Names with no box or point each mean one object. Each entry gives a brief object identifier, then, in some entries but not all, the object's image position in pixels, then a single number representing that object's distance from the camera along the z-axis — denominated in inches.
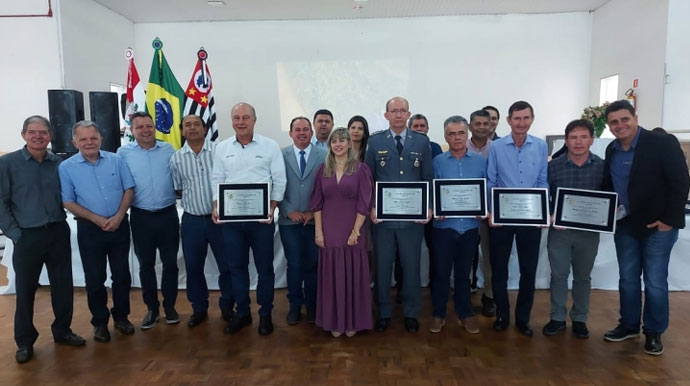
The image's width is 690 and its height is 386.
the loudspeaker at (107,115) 224.1
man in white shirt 118.3
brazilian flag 200.2
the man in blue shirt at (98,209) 112.0
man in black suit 102.5
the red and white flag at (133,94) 199.8
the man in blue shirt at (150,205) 122.0
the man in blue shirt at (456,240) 117.0
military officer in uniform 117.8
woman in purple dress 113.7
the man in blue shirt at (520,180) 115.0
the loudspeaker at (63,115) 219.8
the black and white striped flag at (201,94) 209.2
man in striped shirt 122.9
